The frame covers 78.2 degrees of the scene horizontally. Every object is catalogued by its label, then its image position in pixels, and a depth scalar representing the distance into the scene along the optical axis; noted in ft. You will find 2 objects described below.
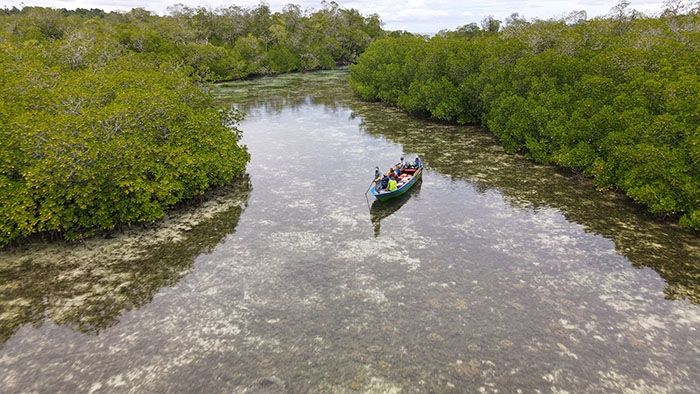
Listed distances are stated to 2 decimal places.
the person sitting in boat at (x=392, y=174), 79.79
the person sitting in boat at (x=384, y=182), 73.67
